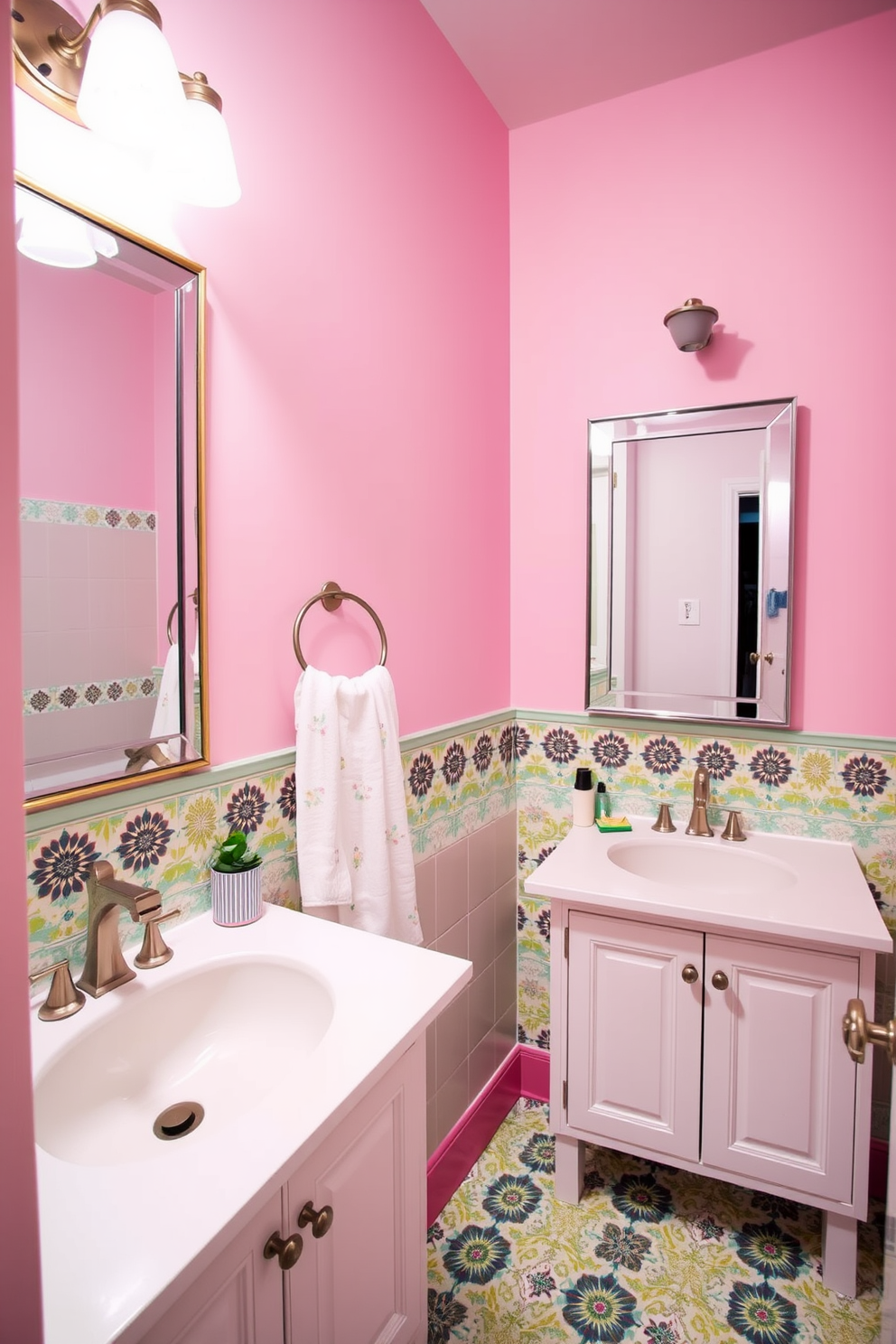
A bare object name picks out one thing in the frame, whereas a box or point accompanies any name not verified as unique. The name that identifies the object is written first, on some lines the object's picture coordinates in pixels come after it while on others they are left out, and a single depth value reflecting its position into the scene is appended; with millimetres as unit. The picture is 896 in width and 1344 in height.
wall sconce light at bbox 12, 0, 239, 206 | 826
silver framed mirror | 1732
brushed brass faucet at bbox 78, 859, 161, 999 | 895
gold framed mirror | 893
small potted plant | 1099
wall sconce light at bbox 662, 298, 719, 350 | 1686
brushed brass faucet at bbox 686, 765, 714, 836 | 1798
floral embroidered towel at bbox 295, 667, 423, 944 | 1240
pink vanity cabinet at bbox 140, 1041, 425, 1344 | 671
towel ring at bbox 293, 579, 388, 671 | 1313
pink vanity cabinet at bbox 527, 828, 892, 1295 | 1399
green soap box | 1861
